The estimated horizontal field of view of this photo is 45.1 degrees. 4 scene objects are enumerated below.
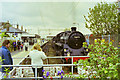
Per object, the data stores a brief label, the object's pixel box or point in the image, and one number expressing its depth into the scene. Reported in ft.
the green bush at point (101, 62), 5.50
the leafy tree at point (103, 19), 21.01
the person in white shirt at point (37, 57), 9.44
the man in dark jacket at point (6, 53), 9.23
